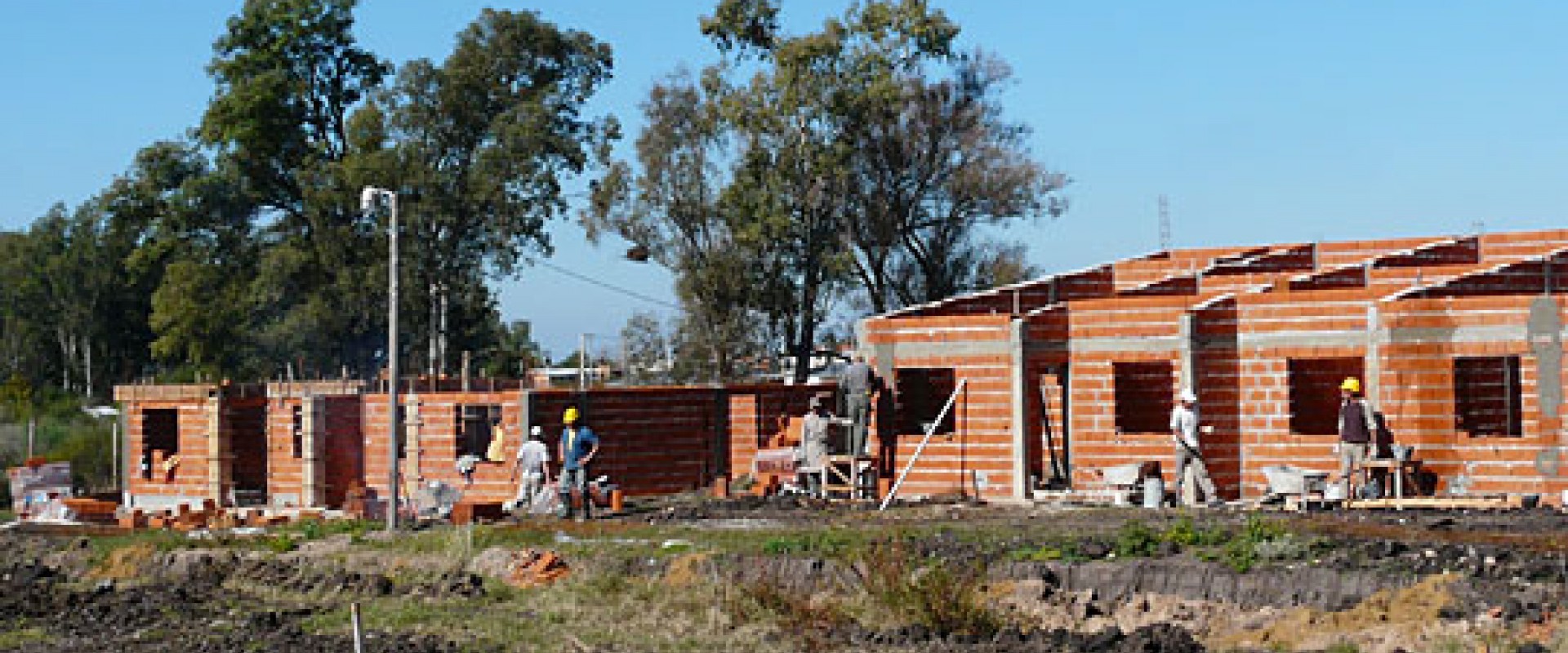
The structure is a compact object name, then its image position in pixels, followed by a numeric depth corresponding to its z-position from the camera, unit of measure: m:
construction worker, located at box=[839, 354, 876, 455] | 29.62
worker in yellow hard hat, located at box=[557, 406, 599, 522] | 26.98
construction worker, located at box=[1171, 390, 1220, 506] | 25.56
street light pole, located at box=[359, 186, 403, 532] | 26.48
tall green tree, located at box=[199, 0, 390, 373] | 54.94
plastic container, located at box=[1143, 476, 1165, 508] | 26.19
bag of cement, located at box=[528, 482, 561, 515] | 29.06
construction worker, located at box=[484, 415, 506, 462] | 34.38
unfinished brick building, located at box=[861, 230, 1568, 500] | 25.19
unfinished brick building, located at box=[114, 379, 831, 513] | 34.72
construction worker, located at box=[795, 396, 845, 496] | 30.03
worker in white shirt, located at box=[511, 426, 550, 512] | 29.22
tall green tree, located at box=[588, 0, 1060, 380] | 48.16
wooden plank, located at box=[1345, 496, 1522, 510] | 24.05
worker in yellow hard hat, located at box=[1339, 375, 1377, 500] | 24.91
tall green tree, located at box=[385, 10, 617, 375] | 54.28
